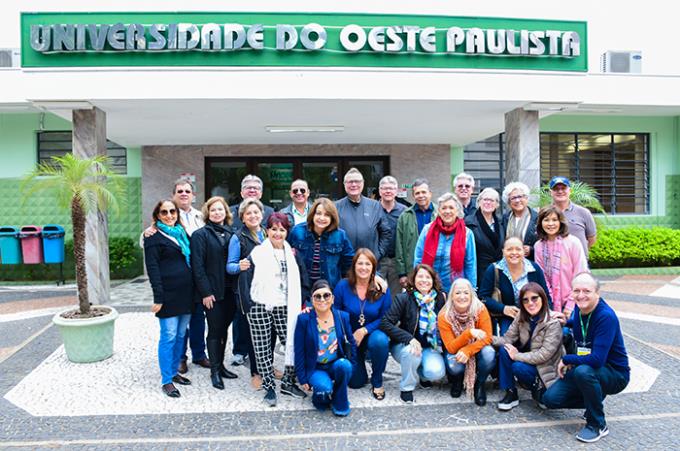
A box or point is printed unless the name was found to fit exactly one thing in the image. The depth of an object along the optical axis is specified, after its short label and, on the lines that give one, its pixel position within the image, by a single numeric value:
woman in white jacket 4.15
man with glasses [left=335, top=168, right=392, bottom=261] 5.08
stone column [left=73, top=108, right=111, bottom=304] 7.63
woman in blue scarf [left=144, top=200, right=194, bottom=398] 4.21
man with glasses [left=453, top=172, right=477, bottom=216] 5.20
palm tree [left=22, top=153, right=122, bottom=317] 5.28
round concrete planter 5.07
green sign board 7.14
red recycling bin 9.90
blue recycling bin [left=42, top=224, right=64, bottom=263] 9.90
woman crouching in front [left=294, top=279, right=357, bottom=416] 3.94
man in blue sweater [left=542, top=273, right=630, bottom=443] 3.50
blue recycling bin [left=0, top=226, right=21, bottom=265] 9.89
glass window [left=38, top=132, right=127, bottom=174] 11.47
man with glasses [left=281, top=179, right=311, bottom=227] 5.07
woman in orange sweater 4.09
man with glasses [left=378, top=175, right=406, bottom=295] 5.39
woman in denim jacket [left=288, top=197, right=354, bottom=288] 4.52
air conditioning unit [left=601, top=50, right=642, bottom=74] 12.77
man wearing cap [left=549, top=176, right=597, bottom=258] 4.80
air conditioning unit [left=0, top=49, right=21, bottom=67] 11.49
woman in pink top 4.32
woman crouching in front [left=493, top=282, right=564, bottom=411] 3.89
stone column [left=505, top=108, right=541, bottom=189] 8.17
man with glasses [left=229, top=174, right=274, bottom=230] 5.01
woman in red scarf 4.57
